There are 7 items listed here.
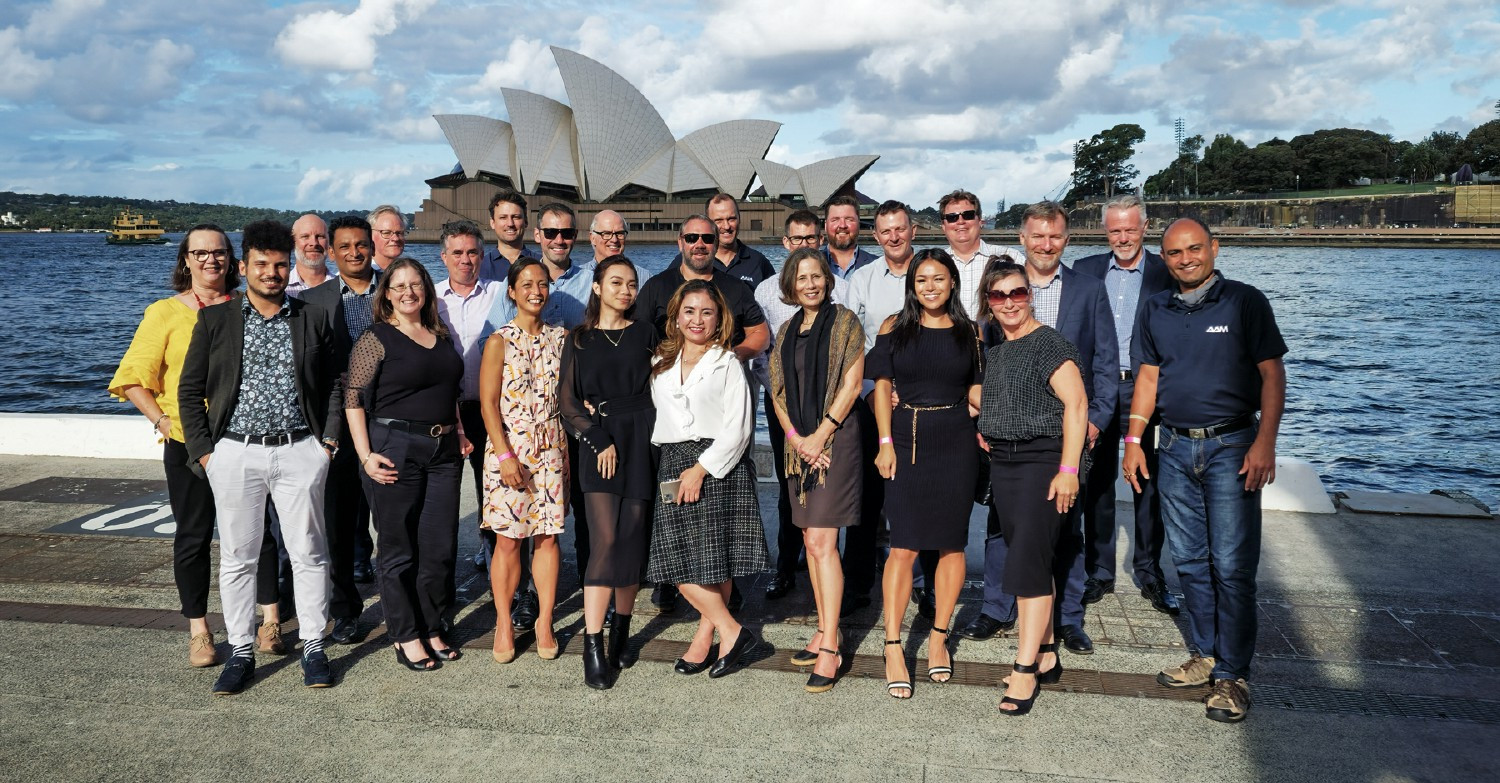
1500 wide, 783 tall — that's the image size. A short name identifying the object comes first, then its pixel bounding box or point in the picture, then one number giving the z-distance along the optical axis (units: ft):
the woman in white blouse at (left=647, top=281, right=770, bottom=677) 10.84
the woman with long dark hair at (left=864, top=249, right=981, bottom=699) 10.68
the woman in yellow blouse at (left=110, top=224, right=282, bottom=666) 10.97
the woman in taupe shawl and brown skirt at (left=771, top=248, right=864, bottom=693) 10.96
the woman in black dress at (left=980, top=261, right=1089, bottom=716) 10.03
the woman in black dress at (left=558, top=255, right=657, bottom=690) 11.02
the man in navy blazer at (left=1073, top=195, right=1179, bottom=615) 13.01
